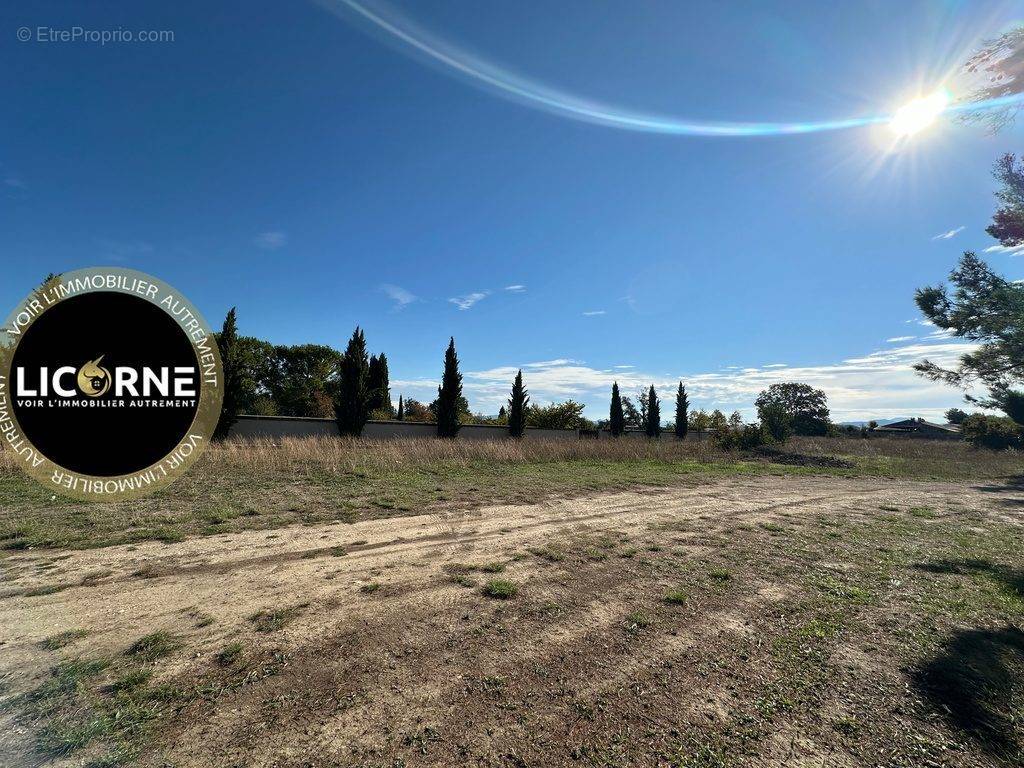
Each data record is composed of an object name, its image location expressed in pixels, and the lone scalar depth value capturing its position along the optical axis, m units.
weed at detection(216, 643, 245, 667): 2.50
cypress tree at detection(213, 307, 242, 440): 18.67
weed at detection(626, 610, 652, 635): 3.10
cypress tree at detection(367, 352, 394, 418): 38.03
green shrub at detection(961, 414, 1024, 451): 27.31
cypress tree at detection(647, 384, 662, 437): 42.41
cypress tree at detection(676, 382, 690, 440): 45.53
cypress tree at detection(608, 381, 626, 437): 40.20
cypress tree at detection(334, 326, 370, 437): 23.16
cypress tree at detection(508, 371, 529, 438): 30.25
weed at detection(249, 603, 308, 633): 2.96
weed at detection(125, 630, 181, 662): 2.54
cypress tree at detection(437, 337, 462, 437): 26.52
